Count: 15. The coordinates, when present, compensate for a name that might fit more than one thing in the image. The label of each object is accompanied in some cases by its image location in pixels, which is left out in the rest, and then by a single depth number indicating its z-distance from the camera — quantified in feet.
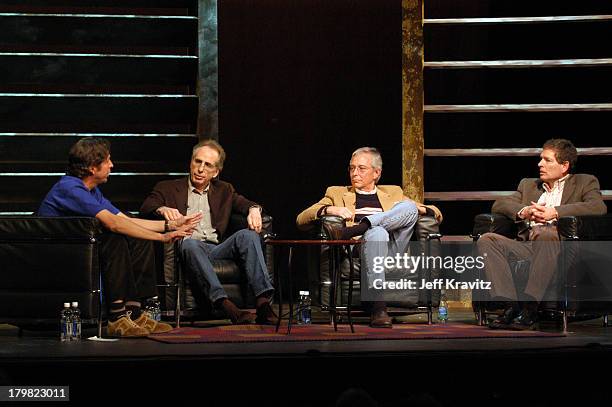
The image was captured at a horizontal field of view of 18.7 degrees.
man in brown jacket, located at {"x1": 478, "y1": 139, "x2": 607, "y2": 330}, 33.31
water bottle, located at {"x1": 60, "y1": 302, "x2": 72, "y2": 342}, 30.52
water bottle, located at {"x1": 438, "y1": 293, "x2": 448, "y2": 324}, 37.35
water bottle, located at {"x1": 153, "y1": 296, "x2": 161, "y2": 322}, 35.04
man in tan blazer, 35.00
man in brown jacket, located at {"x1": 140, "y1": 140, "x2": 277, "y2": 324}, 34.42
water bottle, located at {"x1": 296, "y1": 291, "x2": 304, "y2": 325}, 36.42
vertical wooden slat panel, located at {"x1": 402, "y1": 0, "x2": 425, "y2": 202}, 42.81
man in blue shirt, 31.75
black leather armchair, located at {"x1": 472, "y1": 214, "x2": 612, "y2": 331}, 32.77
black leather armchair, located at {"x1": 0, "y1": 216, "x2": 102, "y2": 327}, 30.94
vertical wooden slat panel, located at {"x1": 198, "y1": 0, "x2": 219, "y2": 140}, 42.90
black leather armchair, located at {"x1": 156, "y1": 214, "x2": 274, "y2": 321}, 34.91
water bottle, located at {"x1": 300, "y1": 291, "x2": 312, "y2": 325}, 36.44
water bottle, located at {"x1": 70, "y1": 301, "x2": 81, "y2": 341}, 30.61
